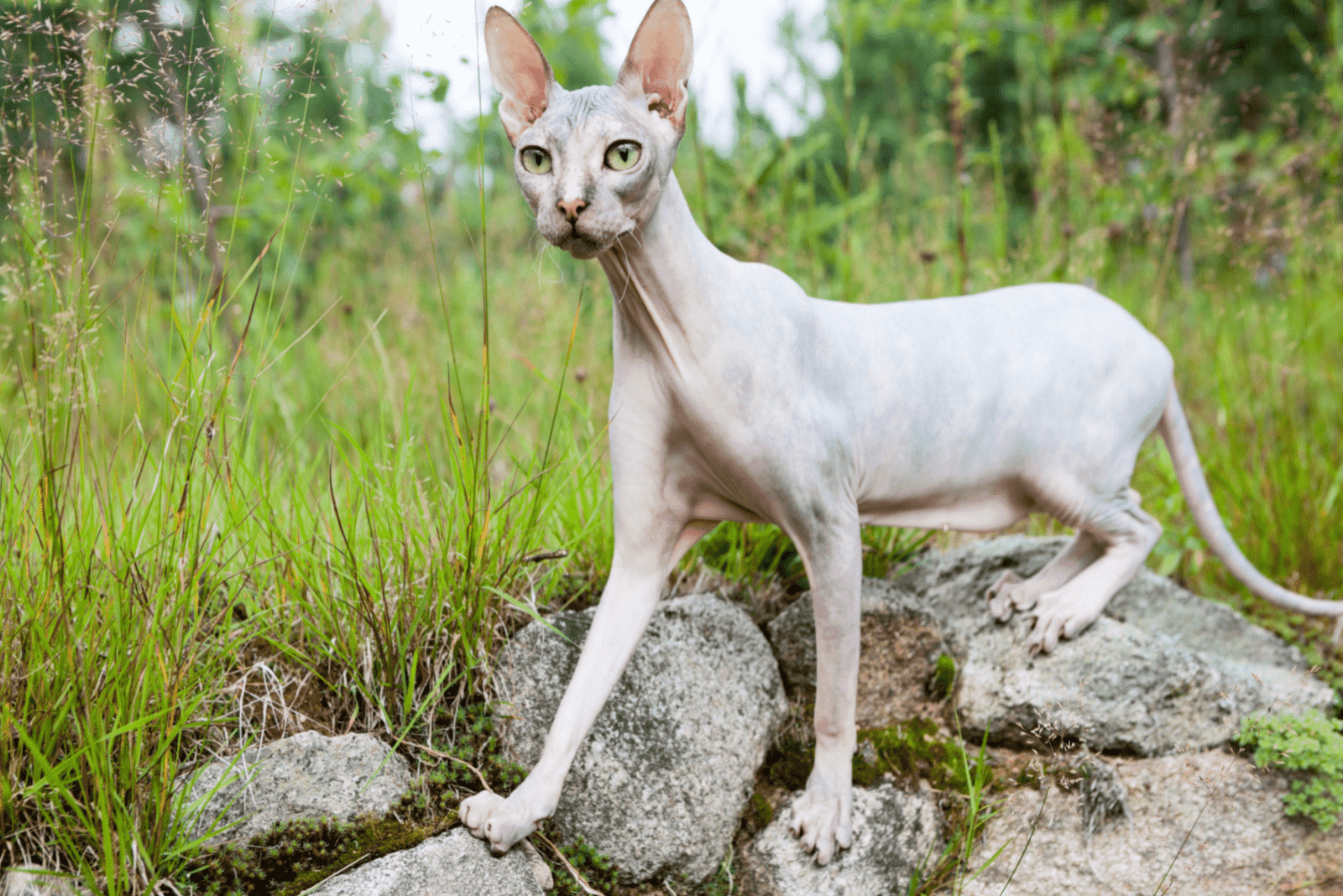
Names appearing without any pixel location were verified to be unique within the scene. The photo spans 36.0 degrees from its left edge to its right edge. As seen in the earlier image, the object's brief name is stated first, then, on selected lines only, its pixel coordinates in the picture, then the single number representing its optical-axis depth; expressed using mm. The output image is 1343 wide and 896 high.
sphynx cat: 1061
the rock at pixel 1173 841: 1197
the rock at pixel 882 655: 1265
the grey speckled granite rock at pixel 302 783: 1095
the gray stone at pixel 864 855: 1153
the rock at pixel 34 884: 1034
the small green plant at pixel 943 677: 1271
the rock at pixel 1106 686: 1244
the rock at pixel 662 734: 1155
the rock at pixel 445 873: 1062
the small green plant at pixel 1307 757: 1227
